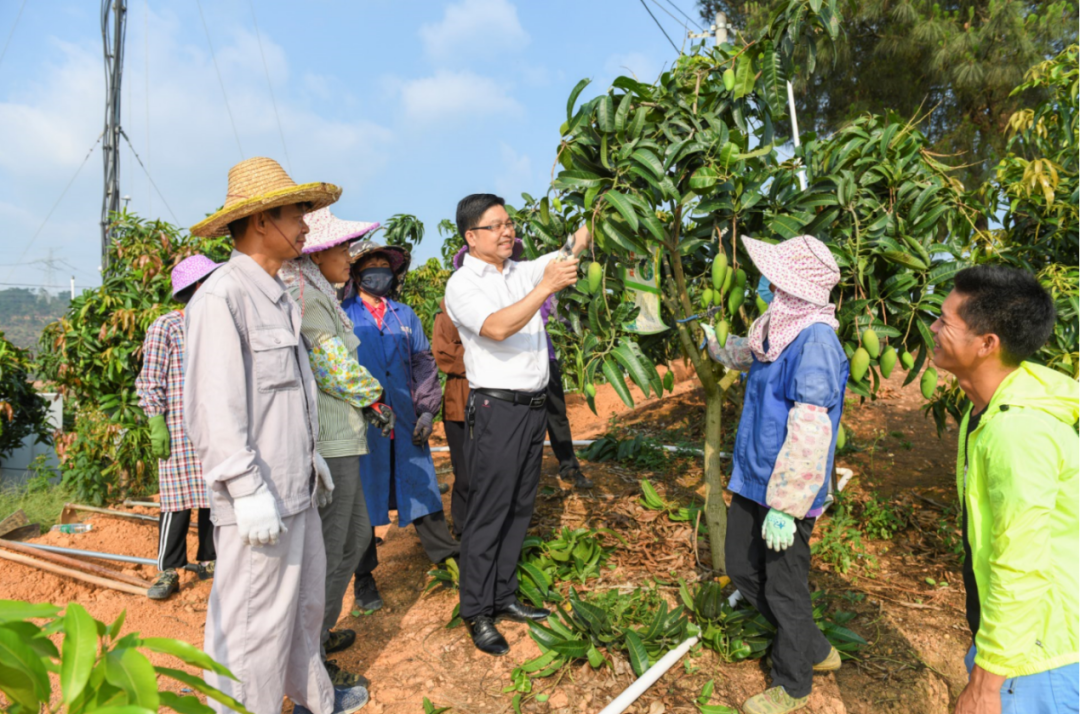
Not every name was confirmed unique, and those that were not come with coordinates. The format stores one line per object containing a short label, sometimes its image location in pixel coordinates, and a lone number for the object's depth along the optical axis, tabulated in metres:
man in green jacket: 1.29
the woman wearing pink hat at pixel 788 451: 2.08
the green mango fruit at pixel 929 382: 2.67
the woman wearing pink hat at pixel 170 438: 3.13
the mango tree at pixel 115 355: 4.51
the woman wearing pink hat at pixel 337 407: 2.38
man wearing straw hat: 1.73
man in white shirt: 2.56
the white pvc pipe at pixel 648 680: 2.20
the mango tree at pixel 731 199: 2.40
